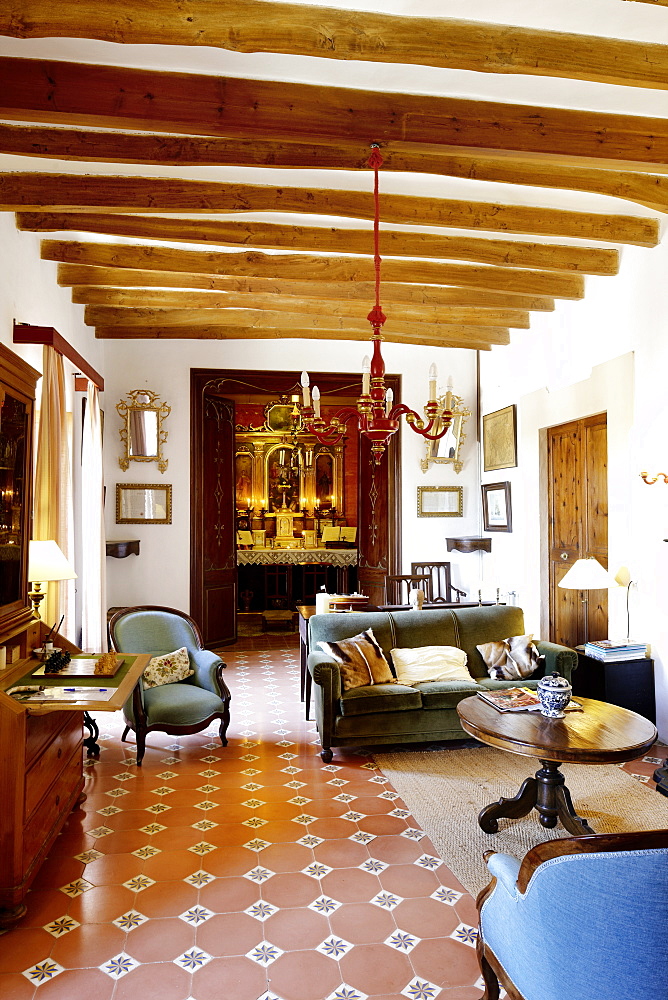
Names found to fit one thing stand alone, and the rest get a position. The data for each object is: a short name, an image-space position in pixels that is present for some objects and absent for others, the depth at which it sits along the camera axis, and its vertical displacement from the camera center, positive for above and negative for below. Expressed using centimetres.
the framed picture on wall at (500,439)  761 +93
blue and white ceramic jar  348 -91
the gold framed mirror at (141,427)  809 +112
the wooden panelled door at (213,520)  836 +1
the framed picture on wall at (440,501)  880 +23
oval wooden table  309 -104
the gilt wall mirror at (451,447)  879 +92
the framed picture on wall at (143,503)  811 +22
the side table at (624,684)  491 -121
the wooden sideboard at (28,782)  283 -116
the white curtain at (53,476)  477 +34
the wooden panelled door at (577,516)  599 +2
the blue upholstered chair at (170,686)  462 -119
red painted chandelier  351 +64
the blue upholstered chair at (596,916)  150 -93
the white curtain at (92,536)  643 -14
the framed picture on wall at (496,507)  780 +13
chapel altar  1155 +34
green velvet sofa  463 -122
